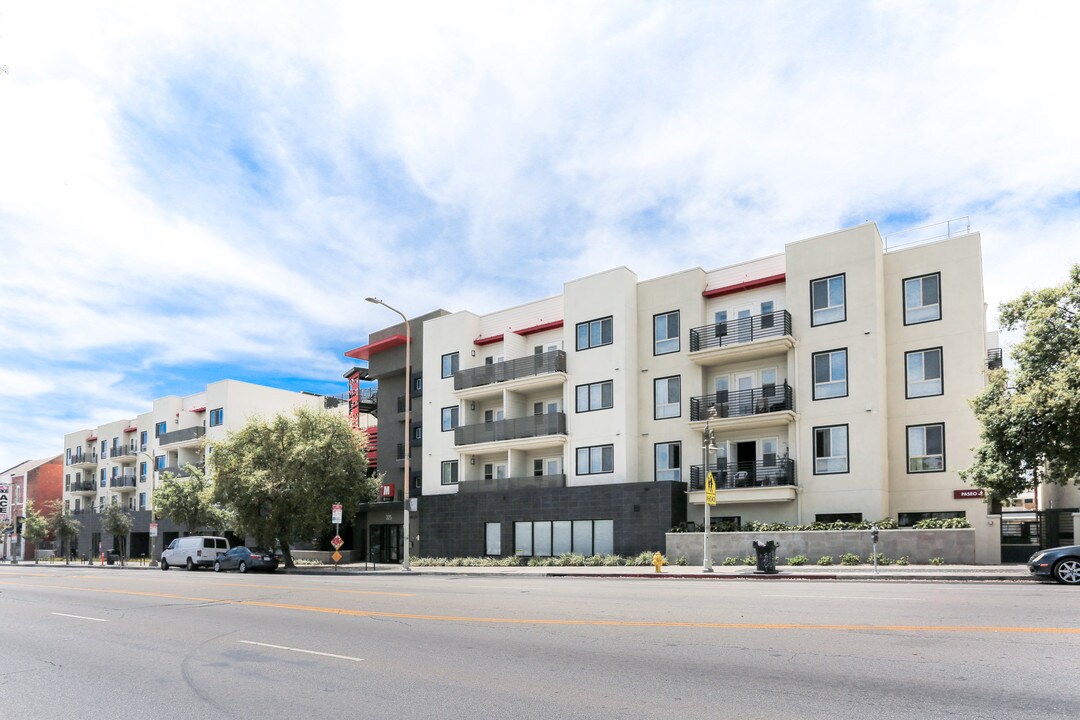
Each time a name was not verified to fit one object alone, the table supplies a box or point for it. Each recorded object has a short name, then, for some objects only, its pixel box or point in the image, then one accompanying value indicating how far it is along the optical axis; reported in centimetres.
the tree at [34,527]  7775
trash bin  2541
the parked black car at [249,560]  3859
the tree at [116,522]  6575
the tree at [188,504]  5494
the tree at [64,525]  7475
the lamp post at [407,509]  3483
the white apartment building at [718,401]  3138
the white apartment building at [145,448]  6562
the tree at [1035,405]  2234
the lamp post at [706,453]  2761
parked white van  4247
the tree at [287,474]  3991
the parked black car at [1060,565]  1881
